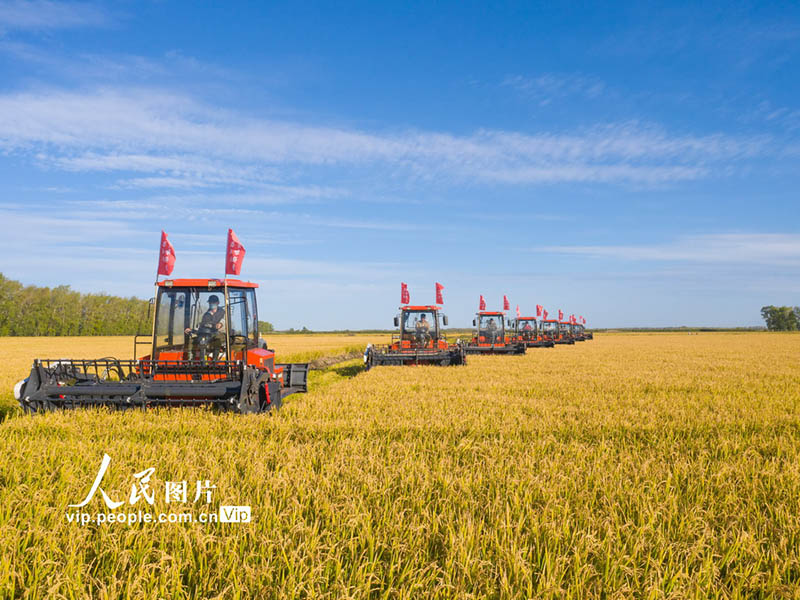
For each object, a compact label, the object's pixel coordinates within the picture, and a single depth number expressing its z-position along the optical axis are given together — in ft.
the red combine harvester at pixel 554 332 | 135.44
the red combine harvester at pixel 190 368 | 27.99
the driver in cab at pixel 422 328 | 66.33
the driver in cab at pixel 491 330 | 89.51
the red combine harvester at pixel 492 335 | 86.84
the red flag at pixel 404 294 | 72.59
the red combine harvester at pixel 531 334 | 120.39
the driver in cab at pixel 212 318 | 31.48
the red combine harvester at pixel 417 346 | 61.82
